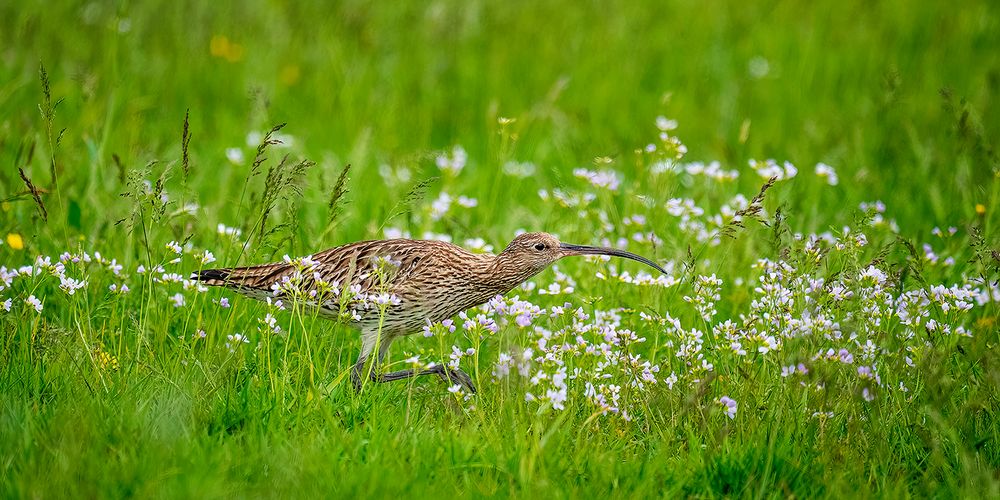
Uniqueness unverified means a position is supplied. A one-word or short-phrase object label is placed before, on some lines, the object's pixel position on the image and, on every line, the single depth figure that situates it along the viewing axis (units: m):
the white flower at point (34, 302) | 9.75
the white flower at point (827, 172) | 13.49
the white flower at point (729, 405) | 9.21
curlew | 10.95
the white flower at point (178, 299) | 10.98
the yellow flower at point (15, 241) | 12.03
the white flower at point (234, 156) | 14.53
